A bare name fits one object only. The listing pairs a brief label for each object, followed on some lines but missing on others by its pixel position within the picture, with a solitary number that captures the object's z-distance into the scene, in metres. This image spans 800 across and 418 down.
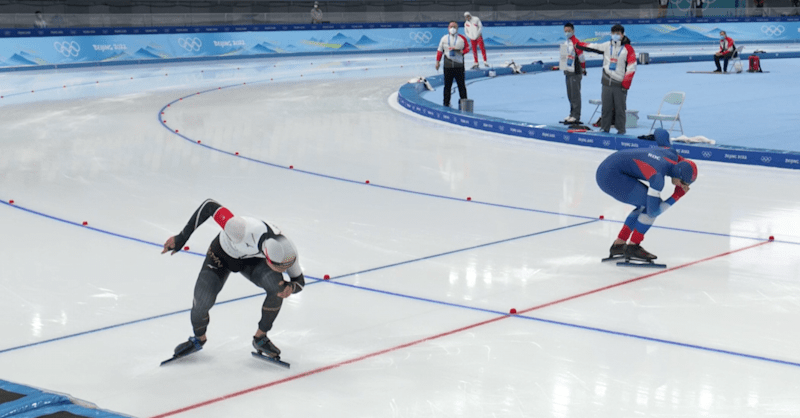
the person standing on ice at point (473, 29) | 20.36
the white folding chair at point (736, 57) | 21.89
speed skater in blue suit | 5.90
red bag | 21.17
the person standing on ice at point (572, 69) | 12.40
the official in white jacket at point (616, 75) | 10.88
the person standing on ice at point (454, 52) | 14.19
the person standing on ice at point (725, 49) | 20.69
